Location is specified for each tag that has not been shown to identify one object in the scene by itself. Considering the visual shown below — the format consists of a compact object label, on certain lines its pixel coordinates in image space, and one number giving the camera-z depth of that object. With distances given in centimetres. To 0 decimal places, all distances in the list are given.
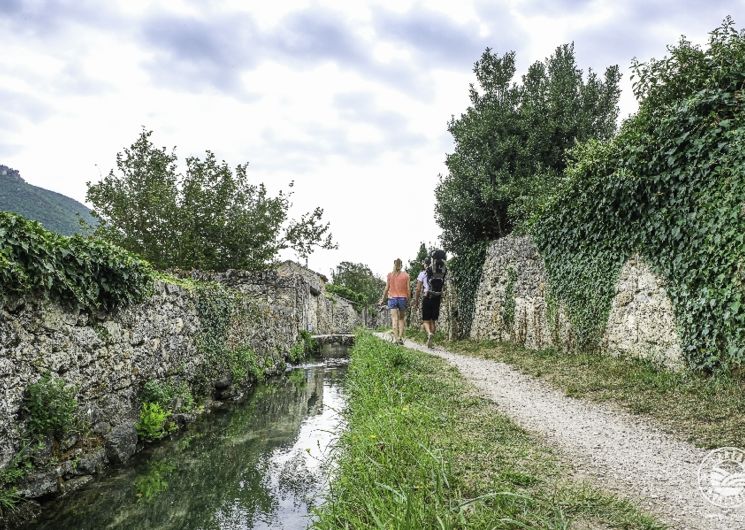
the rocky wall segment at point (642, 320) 650
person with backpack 1208
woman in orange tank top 1183
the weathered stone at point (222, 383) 978
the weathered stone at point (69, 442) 497
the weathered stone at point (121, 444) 555
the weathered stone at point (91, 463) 498
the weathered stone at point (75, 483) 466
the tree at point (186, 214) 1683
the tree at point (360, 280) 6962
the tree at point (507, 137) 1700
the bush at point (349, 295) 5590
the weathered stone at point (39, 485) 425
